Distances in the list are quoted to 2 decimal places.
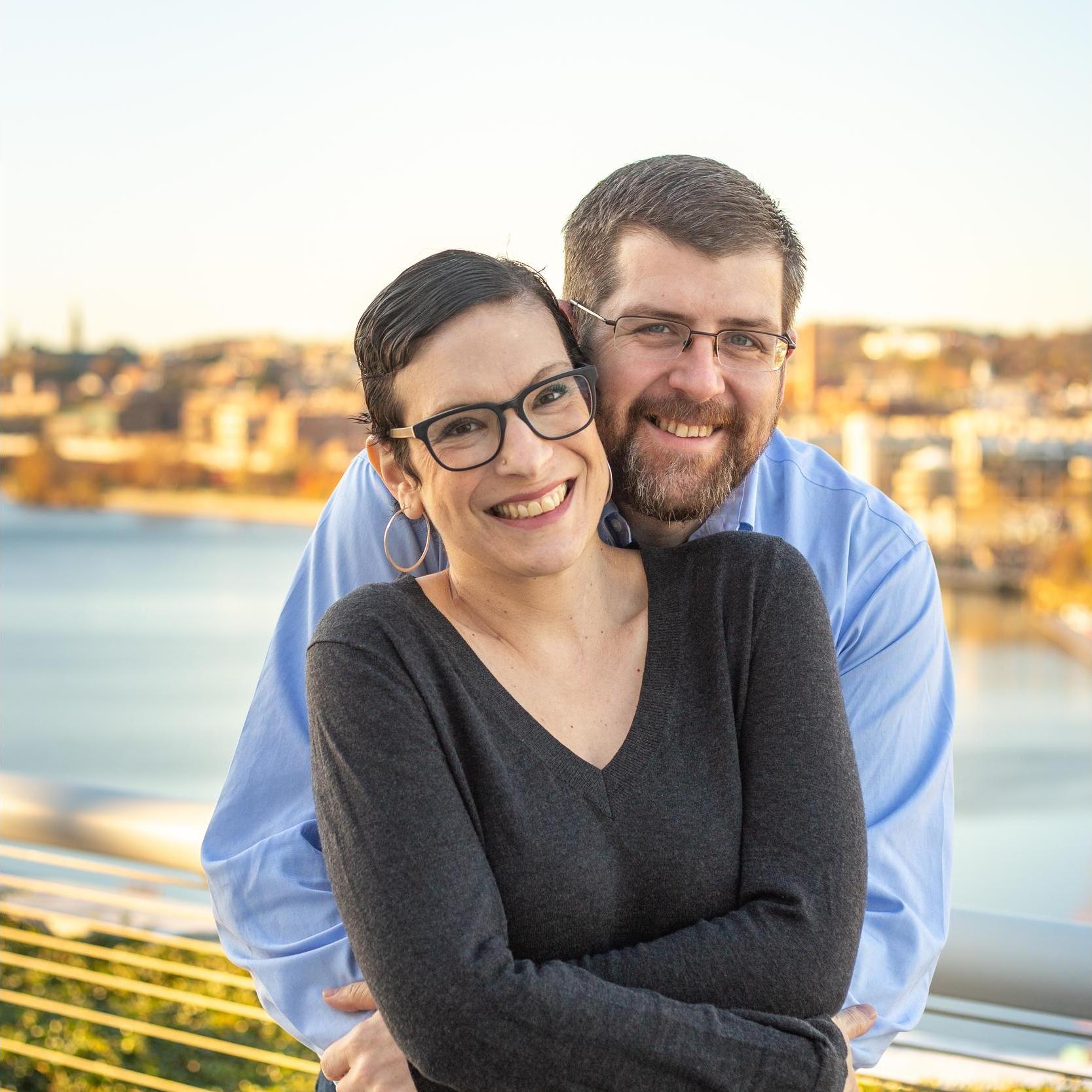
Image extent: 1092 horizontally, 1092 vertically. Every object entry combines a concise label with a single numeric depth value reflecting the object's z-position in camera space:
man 1.56
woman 1.27
